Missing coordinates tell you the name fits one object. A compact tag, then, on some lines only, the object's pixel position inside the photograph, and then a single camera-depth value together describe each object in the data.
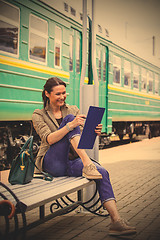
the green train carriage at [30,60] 7.64
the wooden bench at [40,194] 2.96
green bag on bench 3.50
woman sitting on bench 3.80
